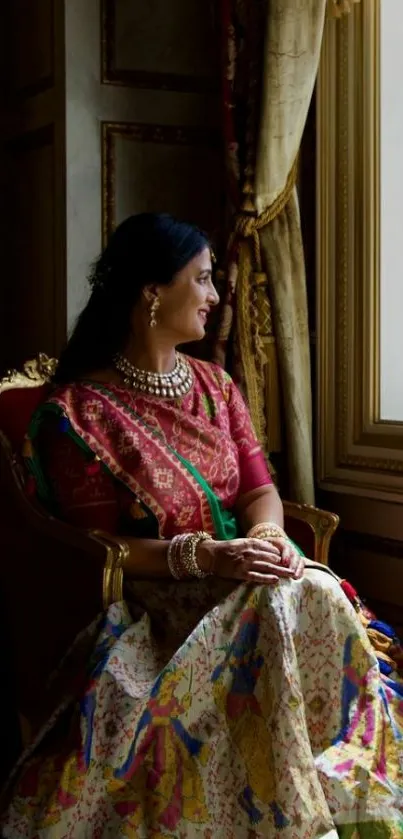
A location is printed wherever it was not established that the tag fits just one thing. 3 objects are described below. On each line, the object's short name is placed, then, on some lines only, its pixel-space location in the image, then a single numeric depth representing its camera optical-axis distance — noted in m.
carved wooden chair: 2.06
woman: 1.83
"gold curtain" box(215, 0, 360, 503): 2.73
